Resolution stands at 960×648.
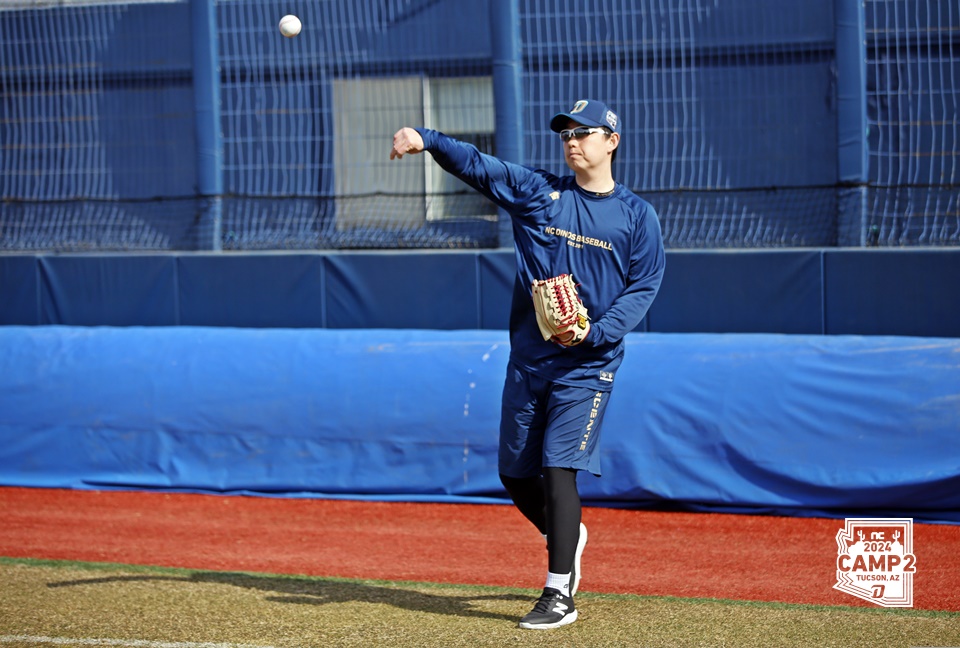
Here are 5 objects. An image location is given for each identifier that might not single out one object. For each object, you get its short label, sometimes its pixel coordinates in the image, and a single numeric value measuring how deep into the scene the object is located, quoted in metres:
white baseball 12.92
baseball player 8.65
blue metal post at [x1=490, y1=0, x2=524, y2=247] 17.70
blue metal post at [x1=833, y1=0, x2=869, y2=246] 16.44
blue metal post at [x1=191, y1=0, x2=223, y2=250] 18.91
